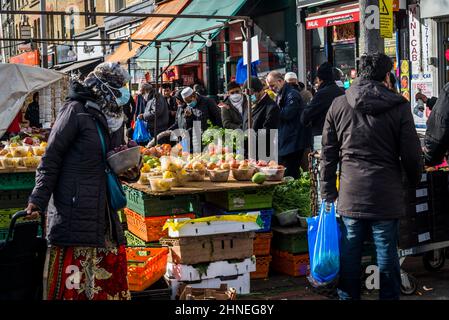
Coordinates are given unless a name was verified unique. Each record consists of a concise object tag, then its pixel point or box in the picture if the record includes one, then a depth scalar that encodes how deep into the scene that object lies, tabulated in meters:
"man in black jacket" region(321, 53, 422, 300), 5.04
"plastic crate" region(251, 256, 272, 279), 7.21
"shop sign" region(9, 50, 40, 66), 36.34
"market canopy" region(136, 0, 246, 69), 15.37
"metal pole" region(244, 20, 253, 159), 9.44
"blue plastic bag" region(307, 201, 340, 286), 5.70
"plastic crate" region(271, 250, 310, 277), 7.13
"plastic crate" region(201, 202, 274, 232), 7.31
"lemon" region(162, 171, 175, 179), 7.21
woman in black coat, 4.77
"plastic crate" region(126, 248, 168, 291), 5.92
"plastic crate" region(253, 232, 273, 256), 7.23
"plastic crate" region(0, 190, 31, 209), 8.31
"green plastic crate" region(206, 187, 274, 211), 7.28
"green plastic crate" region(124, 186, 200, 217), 7.30
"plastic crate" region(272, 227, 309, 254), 7.12
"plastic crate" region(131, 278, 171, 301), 5.83
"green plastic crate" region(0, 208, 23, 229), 8.32
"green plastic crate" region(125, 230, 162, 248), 7.16
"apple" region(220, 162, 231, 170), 7.66
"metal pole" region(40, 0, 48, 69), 26.05
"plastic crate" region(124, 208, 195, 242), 7.27
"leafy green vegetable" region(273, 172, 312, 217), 7.57
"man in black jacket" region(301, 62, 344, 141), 8.71
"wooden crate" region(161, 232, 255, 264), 6.38
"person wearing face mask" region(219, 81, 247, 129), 11.25
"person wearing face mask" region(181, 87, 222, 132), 11.82
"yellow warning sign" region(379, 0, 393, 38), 9.04
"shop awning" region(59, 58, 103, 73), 30.99
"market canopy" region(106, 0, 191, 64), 19.30
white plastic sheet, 13.84
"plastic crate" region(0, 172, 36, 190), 8.30
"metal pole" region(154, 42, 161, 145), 12.19
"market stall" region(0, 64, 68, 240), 8.33
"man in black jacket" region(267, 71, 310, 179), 9.98
